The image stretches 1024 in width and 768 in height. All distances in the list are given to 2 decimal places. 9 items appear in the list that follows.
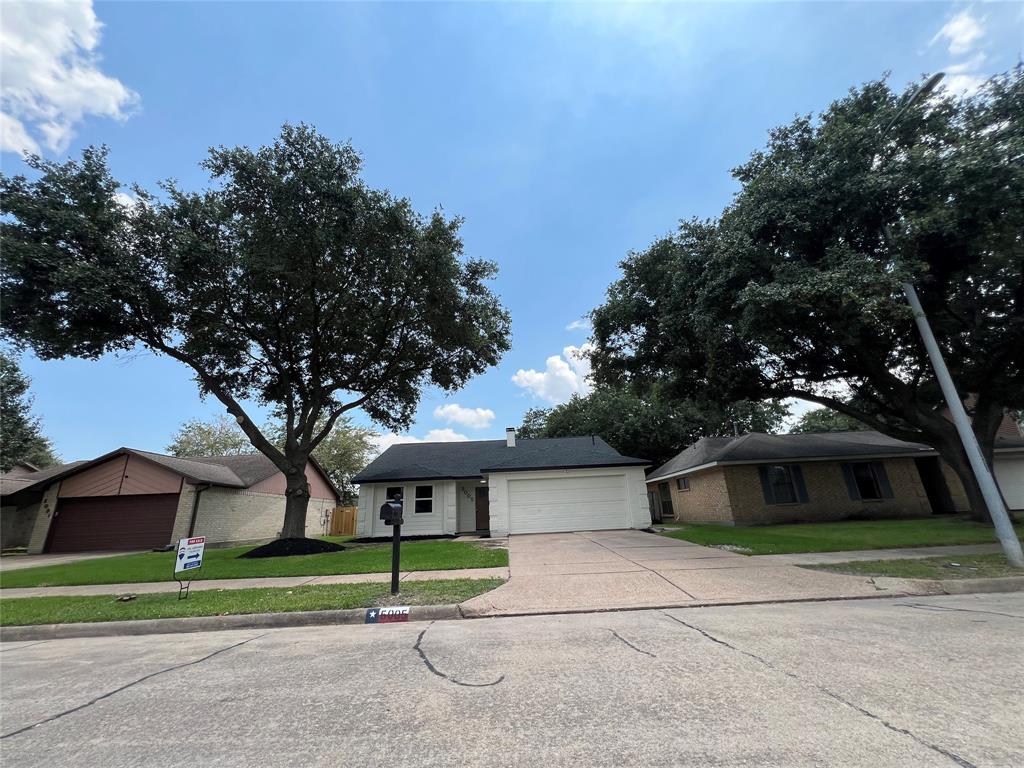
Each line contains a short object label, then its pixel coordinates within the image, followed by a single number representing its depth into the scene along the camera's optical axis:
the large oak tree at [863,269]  9.66
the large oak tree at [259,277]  11.93
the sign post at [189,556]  7.07
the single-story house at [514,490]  17.70
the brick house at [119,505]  18.12
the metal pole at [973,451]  7.34
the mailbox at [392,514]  6.57
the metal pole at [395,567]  6.39
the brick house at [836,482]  17.58
